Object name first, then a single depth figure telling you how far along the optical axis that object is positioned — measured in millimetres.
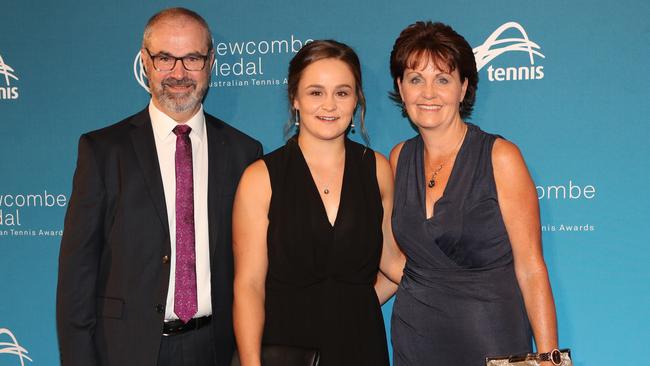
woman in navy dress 2332
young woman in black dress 2430
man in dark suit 2357
